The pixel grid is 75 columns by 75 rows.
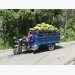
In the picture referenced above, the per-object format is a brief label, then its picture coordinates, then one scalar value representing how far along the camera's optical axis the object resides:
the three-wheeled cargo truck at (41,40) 6.26
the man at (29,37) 6.25
